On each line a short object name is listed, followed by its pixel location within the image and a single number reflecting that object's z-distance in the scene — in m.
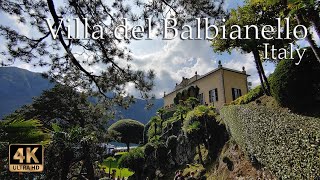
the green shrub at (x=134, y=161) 26.89
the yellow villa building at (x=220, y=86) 32.34
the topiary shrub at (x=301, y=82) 11.84
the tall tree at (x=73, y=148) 8.44
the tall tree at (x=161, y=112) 37.08
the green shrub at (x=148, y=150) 27.73
